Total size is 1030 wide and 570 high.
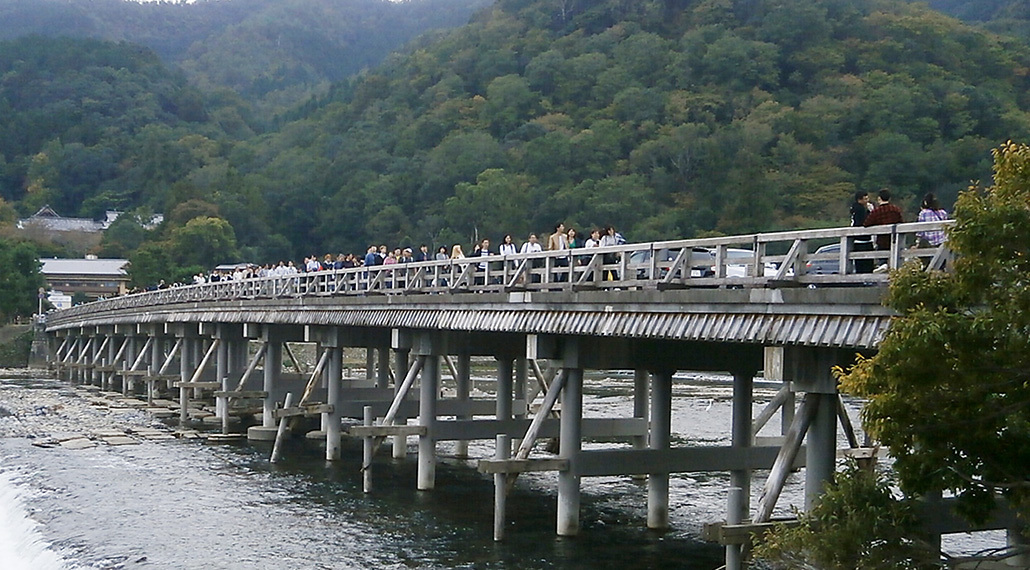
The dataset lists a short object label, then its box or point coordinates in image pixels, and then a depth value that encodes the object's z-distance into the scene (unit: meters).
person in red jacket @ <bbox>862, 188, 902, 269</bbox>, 15.14
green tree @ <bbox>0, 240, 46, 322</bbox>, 104.62
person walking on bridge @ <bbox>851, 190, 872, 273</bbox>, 15.96
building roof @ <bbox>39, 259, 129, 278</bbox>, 125.00
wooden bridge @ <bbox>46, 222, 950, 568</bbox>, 15.44
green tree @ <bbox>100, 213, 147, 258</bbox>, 141.62
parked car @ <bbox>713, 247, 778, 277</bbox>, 16.54
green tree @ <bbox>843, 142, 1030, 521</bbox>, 10.59
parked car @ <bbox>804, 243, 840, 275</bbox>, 15.53
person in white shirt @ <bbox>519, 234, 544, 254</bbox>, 25.09
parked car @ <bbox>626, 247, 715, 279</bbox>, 18.14
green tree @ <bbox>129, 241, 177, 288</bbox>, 111.56
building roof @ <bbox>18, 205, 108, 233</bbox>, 162.50
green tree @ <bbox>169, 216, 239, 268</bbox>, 121.56
